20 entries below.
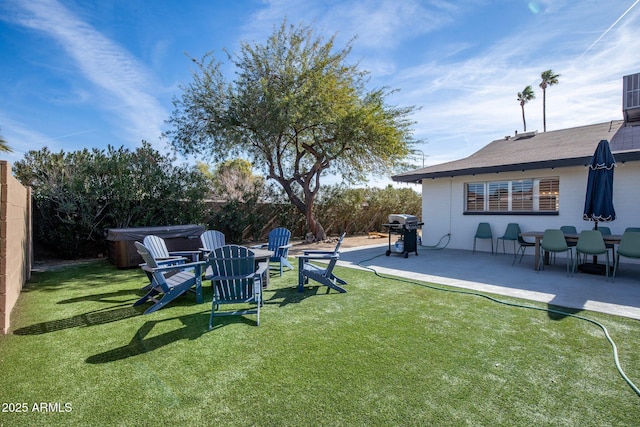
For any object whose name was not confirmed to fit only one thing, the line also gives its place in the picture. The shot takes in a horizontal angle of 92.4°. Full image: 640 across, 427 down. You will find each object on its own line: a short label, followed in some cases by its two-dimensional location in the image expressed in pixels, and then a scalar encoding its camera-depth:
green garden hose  2.28
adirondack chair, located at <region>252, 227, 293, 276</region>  6.17
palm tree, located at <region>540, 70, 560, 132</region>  24.69
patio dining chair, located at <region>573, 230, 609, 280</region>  5.34
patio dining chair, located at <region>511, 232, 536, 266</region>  7.11
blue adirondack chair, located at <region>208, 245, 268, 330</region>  3.56
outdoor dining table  5.53
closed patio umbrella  5.57
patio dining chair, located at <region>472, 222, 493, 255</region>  8.48
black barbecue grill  8.00
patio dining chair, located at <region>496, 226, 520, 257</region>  7.87
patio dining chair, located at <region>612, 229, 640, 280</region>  5.04
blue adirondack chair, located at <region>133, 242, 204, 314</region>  3.73
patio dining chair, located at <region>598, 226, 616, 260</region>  6.51
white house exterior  6.81
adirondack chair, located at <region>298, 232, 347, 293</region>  4.60
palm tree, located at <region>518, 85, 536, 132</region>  26.76
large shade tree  9.62
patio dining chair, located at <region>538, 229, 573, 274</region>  5.77
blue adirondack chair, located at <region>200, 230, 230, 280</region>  5.81
